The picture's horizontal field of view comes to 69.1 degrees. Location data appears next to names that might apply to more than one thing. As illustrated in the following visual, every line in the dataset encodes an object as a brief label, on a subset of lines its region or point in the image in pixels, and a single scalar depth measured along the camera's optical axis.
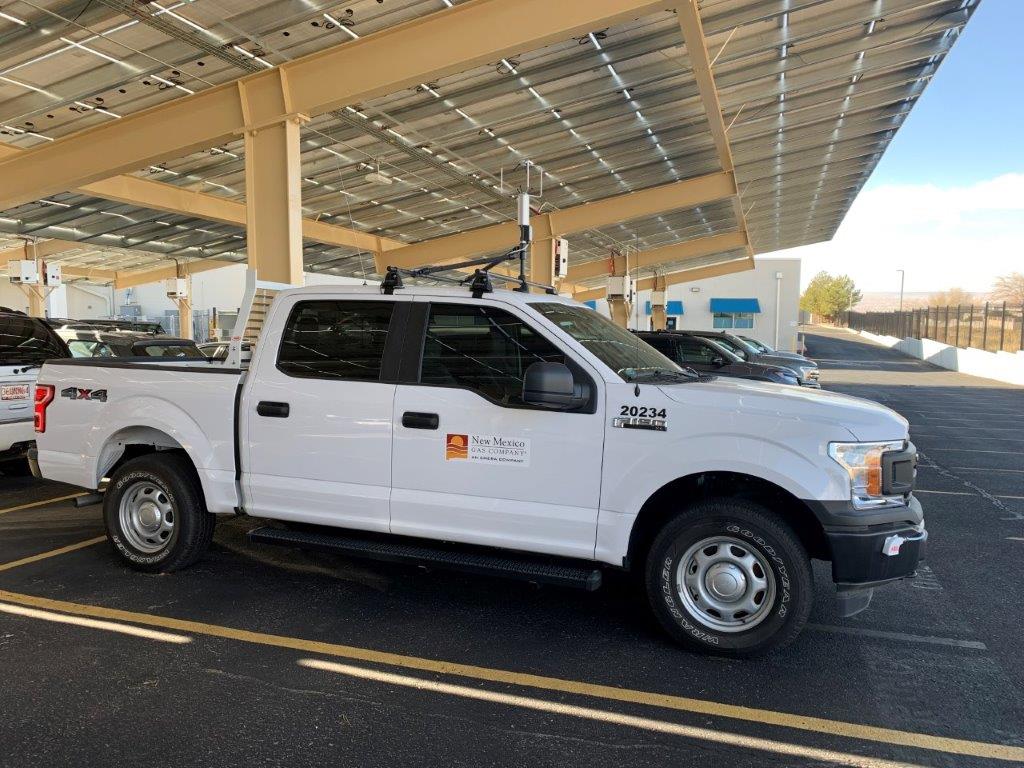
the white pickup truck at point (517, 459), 3.97
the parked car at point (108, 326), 15.39
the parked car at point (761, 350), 20.15
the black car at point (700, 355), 13.55
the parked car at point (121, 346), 13.11
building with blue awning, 50.69
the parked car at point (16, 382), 7.41
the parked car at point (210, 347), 16.23
